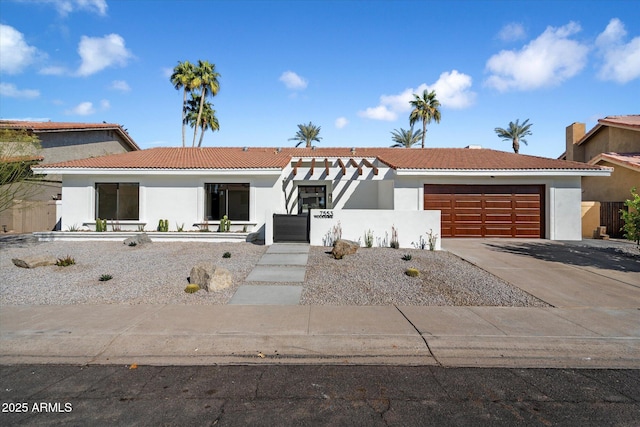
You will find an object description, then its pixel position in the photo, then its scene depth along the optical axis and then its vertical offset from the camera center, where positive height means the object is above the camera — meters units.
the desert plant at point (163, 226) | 14.92 -0.46
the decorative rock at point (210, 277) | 7.93 -1.41
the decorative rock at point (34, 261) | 9.79 -1.32
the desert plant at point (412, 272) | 9.06 -1.41
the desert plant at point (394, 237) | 12.77 -0.72
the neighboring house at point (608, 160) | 17.67 +3.27
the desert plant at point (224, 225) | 14.88 -0.39
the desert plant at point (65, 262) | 9.96 -1.35
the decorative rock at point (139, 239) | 13.24 -0.93
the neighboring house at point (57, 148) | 19.02 +4.64
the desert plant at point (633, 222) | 11.06 -0.08
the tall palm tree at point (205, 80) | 35.06 +13.38
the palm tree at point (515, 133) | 40.56 +9.88
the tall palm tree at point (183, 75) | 34.34 +13.49
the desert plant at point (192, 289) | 7.74 -1.61
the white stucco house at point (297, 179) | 15.27 +1.08
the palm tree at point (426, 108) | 40.09 +12.38
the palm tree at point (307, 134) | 43.03 +10.06
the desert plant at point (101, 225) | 14.84 -0.47
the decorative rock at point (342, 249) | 10.86 -1.00
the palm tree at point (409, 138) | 41.66 +9.39
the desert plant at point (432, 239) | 12.63 -0.76
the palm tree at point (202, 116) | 37.54 +10.66
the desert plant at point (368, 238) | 12.75 -0.76
